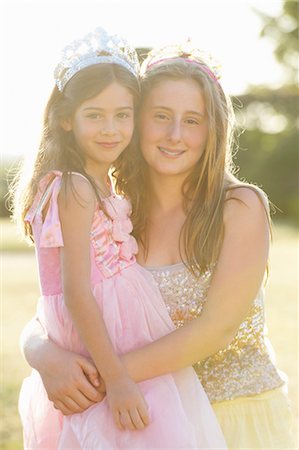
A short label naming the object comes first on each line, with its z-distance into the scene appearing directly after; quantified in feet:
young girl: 9.24
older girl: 9.60
